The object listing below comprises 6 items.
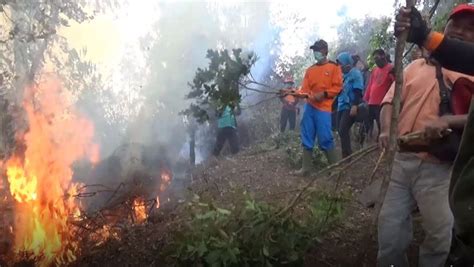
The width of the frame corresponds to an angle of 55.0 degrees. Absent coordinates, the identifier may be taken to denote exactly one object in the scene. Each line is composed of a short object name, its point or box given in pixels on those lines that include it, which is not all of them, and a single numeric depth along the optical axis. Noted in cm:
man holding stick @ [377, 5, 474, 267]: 310
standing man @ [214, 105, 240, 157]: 1073
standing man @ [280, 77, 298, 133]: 1241
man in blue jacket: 720
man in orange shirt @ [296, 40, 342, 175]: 645
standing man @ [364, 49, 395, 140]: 666
